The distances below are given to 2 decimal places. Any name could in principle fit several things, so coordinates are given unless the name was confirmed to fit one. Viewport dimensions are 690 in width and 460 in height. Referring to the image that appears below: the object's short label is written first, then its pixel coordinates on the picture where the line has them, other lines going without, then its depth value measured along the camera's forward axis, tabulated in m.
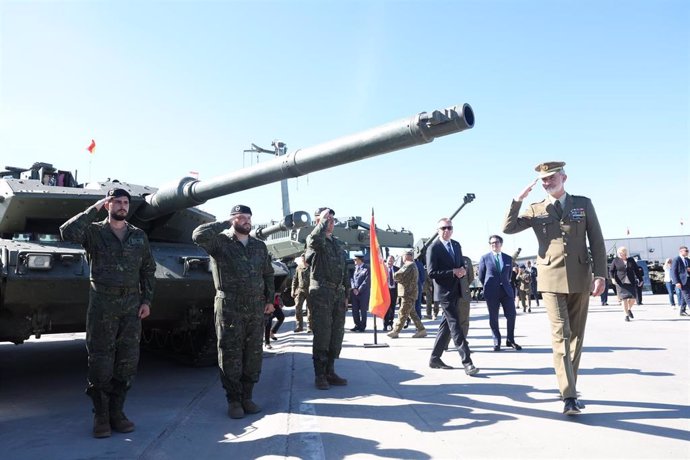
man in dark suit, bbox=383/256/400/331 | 11.54
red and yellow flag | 8.18
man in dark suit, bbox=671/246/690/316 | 10.81
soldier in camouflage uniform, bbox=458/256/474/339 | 6.05
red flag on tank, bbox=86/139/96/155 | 9.79
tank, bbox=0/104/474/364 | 3.99
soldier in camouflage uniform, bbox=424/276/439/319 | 13.92
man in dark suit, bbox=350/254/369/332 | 11.37
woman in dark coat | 10.55
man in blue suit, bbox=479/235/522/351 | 7.43
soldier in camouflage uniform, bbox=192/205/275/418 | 4.39
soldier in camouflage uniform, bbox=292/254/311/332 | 10.59
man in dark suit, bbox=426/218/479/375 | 5.59
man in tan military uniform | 3.90
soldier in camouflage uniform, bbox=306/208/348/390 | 5.27
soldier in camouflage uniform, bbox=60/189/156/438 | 3.98
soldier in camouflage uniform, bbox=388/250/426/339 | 9.41
